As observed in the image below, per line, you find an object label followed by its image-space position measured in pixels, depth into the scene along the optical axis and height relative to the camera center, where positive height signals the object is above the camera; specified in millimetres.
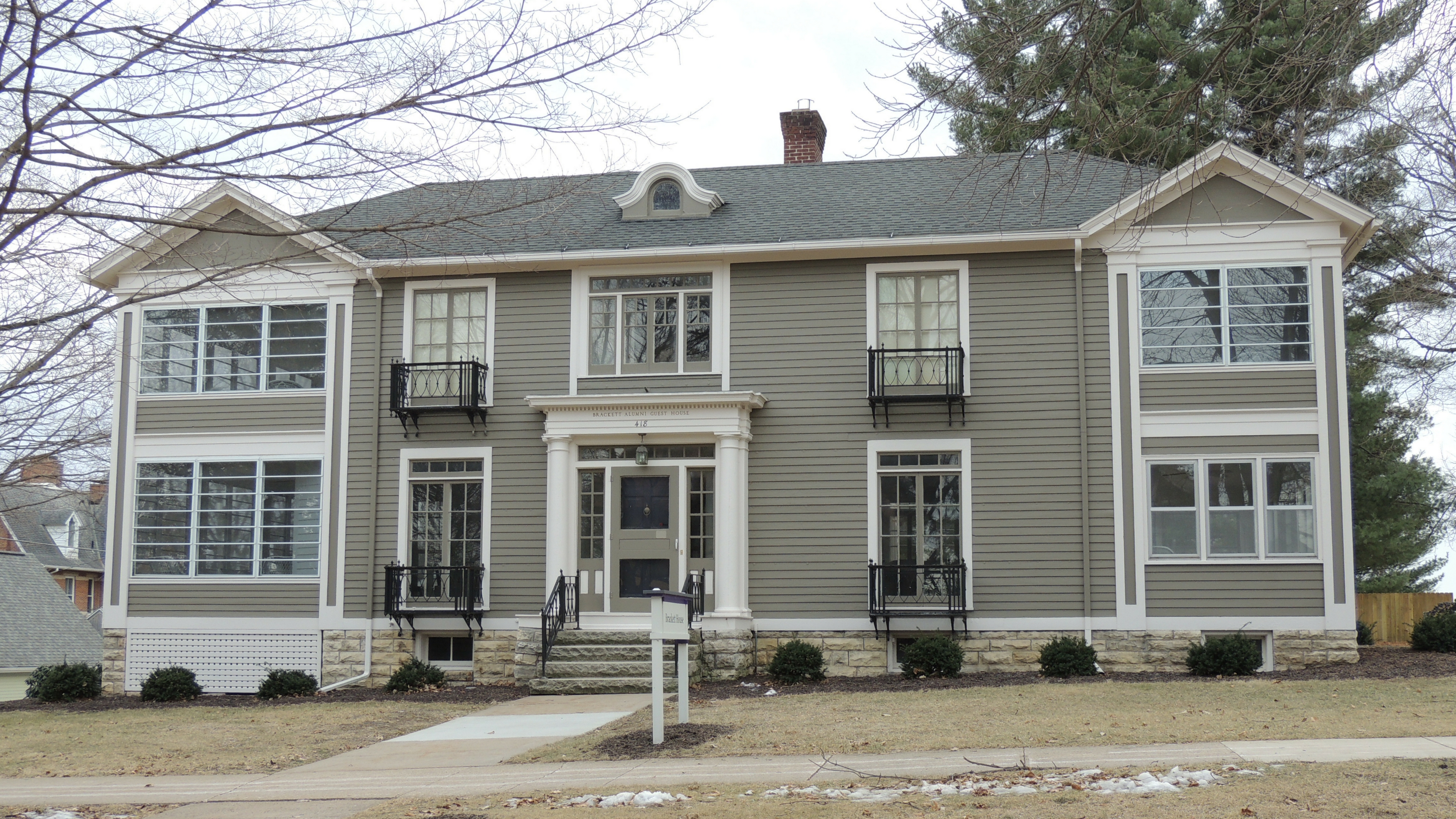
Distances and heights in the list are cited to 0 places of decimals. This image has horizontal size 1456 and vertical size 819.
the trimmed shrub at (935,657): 15461 -1543
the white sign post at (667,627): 10117 -809
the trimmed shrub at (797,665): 15602 -1651
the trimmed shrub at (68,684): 16891 -2102
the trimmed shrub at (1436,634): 16062 -1283
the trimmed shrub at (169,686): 16359 -2057
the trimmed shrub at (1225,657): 14820 -1463
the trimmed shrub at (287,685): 16266 -2029
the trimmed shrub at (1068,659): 15125 -1523
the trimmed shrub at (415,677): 16109 -1898
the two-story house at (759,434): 15859 +1190
